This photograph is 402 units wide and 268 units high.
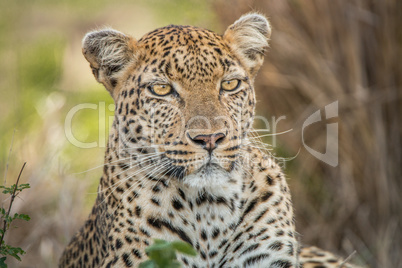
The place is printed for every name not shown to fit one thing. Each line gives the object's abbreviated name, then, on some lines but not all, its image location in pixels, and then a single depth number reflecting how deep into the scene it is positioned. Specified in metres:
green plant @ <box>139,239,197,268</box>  5.89
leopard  9.71
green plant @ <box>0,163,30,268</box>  8.26
